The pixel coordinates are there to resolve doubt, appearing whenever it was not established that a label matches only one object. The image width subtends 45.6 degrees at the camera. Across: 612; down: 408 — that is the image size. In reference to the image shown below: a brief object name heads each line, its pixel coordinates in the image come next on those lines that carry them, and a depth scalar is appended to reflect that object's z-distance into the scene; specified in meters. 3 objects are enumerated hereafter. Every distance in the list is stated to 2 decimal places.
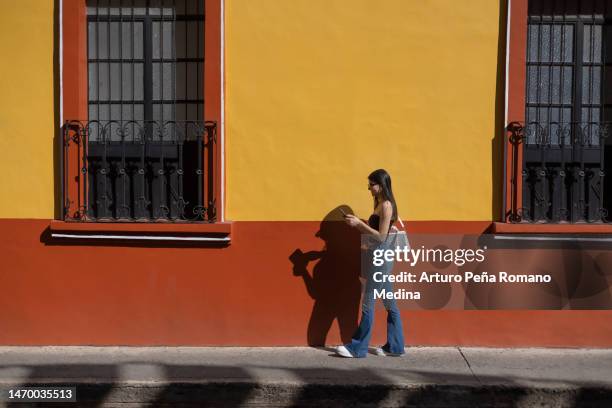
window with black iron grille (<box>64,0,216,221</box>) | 6.40
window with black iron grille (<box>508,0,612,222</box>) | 6.38
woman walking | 5.78
